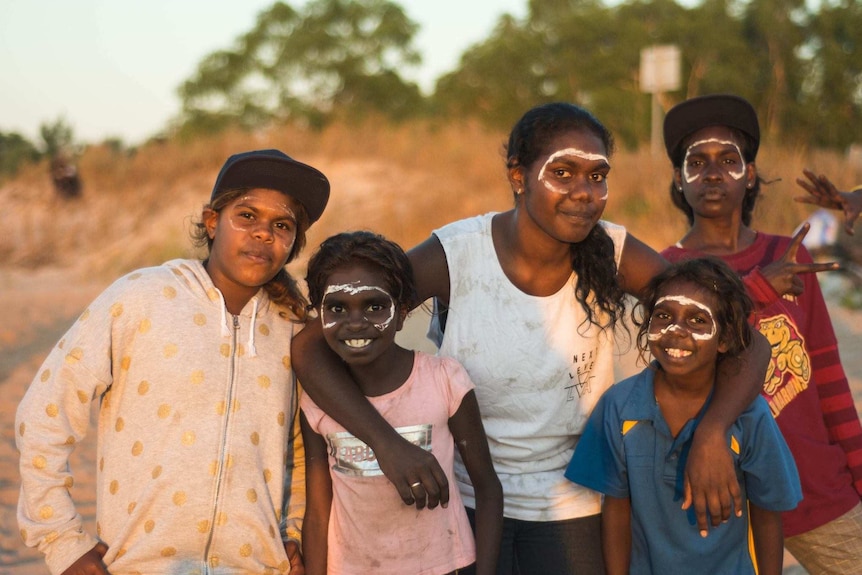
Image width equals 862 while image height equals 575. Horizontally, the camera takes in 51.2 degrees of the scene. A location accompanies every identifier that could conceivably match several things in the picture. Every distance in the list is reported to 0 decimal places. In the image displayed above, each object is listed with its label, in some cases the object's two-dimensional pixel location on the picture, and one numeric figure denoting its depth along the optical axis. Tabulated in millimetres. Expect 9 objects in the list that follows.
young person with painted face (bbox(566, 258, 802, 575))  2477
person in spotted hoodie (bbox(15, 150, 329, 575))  2309
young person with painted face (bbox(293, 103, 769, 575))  2619
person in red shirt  2893
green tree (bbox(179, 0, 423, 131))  24047
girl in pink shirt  2443
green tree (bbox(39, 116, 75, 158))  22422
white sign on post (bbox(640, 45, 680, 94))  15758
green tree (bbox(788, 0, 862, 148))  23719
